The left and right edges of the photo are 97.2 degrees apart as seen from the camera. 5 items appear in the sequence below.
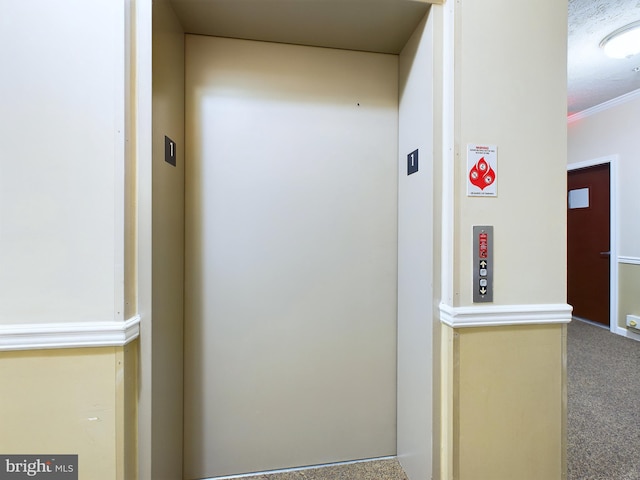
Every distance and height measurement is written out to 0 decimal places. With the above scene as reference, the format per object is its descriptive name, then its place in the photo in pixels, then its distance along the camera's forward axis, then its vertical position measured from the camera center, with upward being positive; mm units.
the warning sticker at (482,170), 1169 +286
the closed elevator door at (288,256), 1431 -88
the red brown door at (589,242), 3426 -38
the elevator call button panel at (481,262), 1169 -95
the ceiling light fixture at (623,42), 1996 +1459
